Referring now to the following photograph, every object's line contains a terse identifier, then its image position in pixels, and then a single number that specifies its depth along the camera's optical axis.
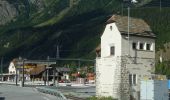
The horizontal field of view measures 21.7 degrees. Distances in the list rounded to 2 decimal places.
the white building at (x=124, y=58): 63.88
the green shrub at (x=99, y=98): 63.55
